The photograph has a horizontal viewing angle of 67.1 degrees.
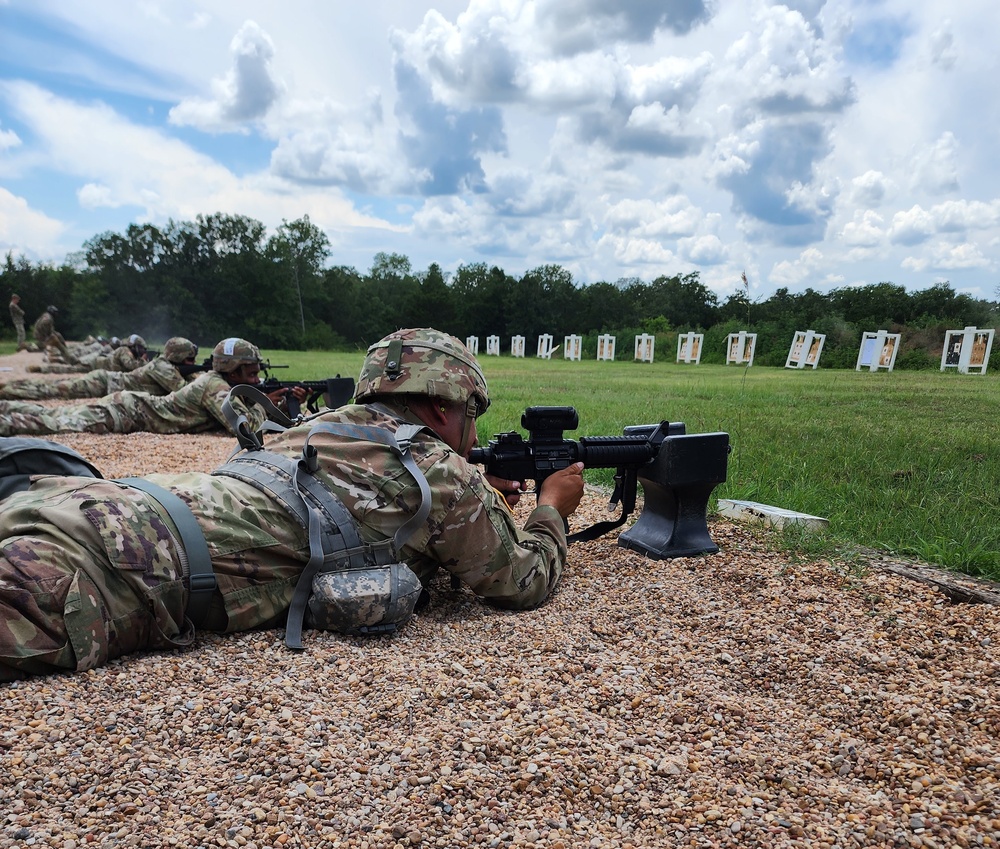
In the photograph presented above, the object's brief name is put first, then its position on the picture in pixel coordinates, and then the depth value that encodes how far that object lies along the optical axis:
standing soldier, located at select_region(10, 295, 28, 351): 28.27
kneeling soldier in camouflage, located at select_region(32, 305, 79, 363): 22.41
